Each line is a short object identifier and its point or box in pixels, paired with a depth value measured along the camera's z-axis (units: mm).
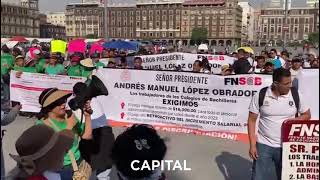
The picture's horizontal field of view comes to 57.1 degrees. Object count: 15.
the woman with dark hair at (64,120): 2225
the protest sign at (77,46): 13113
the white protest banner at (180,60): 7925
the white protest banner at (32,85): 6300
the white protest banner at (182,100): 5122
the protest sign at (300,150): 2262
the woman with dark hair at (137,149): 1405
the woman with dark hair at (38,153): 1174
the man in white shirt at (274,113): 2624
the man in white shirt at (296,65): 5347
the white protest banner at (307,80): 4950
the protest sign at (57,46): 11855
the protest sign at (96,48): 14009
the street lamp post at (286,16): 8922
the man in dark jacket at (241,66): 6212
